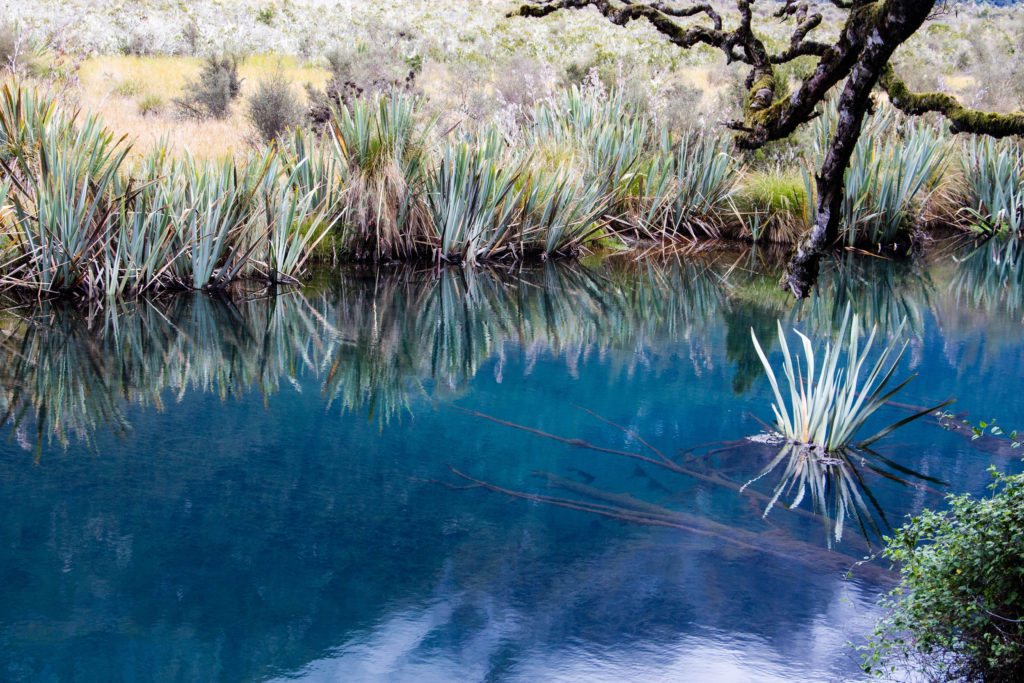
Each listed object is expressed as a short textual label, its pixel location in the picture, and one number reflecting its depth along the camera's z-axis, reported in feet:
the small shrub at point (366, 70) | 51.31
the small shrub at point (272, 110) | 53.21
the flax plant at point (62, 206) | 25.98
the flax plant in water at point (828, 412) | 16.56
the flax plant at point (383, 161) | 33.50
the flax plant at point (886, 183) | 37.93
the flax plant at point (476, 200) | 33.63
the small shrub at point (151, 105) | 61.11
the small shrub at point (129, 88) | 66.73
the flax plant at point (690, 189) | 41.14
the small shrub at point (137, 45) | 90.48
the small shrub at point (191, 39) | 92.61
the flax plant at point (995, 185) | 42.91
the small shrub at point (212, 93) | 61.82
